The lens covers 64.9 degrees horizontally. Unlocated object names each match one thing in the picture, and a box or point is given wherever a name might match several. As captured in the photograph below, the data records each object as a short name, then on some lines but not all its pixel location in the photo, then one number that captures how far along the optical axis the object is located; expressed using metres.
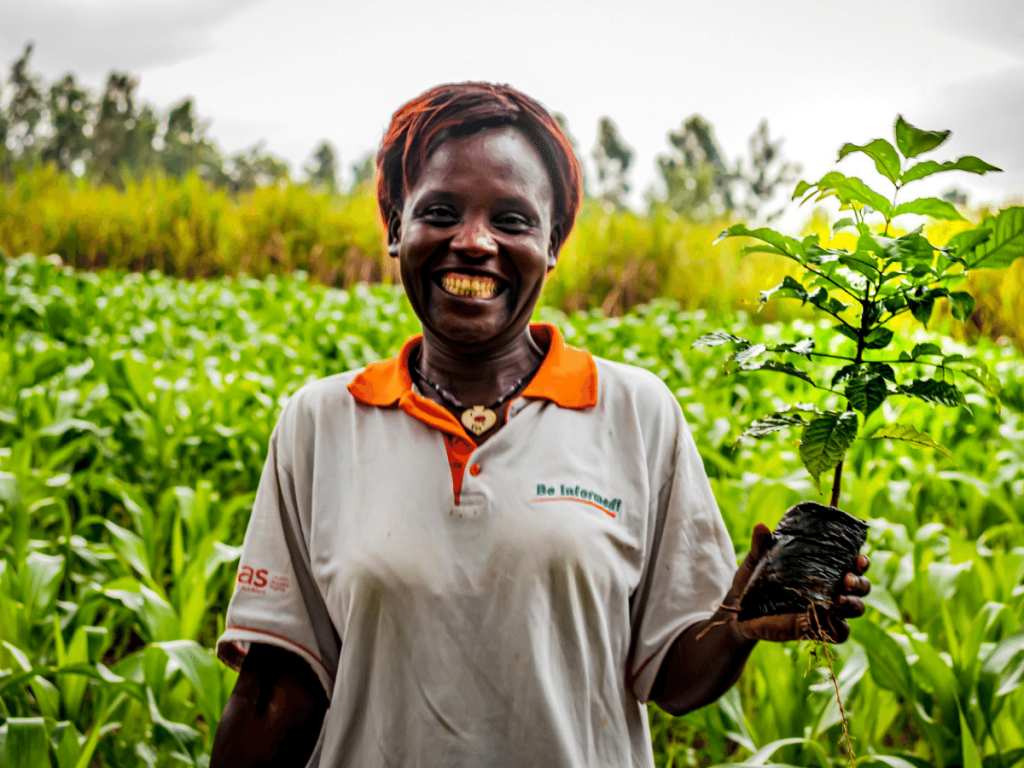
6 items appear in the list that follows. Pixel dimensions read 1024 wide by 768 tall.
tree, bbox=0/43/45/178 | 29.19
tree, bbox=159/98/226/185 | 27.83
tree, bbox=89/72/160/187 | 28.69
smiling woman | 1.08
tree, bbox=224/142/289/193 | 27.55
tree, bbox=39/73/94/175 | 29.41
